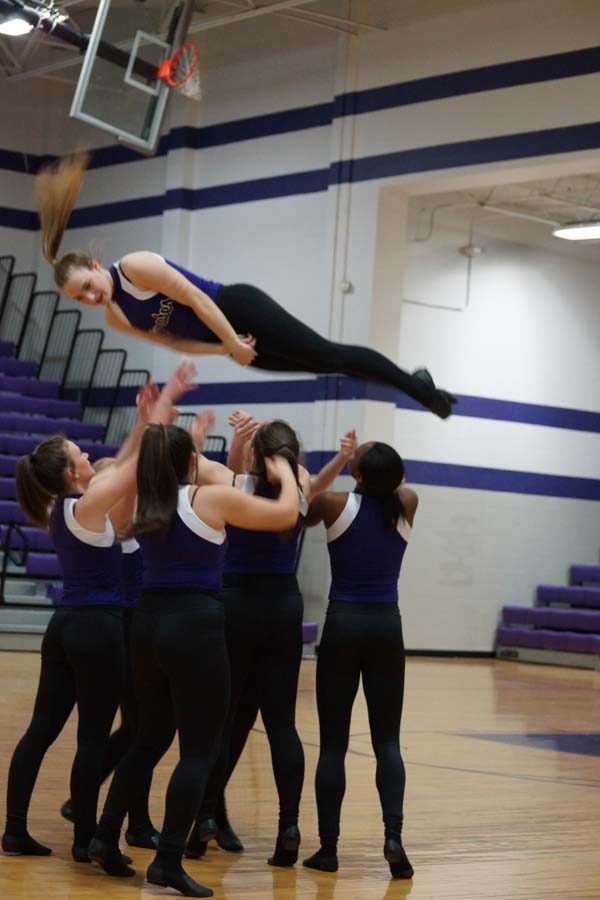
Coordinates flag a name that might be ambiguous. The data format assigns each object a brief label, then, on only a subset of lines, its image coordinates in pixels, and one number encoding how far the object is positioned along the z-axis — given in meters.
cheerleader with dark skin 5.66
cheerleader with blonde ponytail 5.21
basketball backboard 10.09
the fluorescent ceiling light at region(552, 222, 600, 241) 16.92
